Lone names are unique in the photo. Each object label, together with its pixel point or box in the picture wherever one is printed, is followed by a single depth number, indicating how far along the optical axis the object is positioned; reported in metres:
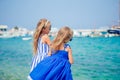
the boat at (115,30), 55.00
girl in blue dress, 2.89
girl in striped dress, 3.13
